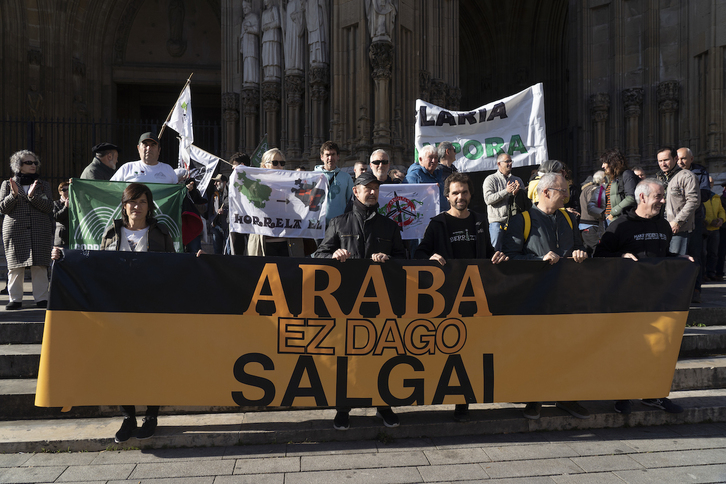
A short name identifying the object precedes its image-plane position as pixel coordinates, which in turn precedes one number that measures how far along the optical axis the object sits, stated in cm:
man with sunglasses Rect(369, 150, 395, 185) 572
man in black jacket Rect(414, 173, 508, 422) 442
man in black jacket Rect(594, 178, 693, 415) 463
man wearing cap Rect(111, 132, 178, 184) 561
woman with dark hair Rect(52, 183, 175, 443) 427
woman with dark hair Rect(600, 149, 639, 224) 646
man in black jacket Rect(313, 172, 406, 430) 442
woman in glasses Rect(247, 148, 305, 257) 569
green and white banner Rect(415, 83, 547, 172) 650
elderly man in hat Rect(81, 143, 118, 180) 584
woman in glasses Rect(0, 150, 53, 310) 661
